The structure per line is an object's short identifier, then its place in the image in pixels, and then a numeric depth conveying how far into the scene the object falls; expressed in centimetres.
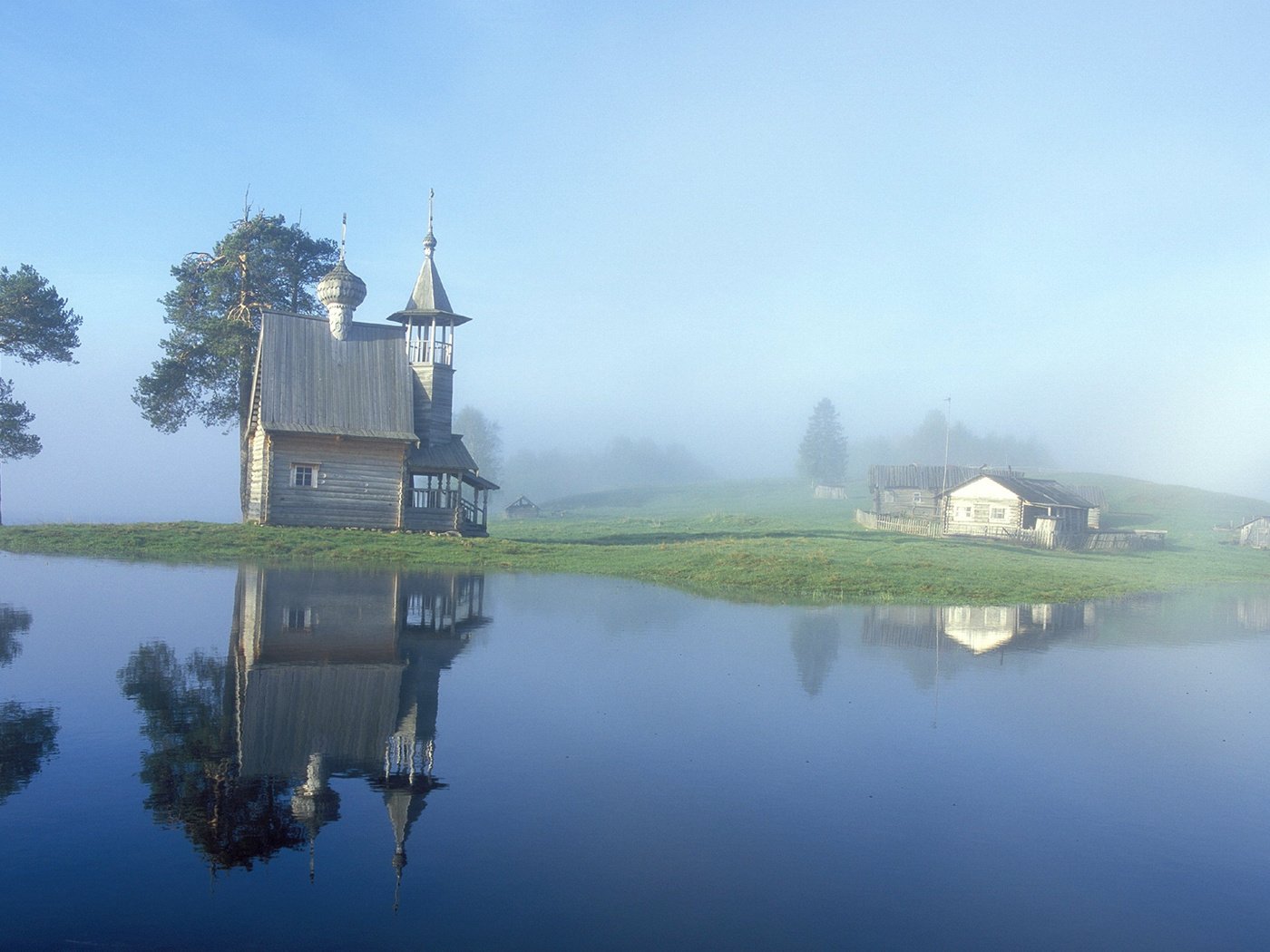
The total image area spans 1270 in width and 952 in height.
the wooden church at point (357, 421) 4184
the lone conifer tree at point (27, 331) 4516
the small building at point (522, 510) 9275
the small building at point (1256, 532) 7788
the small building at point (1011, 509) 6575
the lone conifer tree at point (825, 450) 14500
